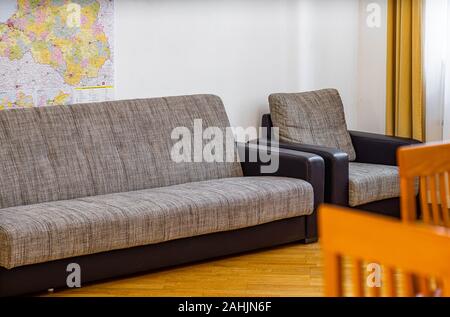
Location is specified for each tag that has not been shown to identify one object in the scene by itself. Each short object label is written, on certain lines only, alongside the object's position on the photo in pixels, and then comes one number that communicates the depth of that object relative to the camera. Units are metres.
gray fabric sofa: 3.80
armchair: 4.86
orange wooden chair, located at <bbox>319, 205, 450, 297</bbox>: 1.46
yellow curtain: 5.55
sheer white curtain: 5.50
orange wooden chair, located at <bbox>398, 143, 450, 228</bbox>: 2.31
